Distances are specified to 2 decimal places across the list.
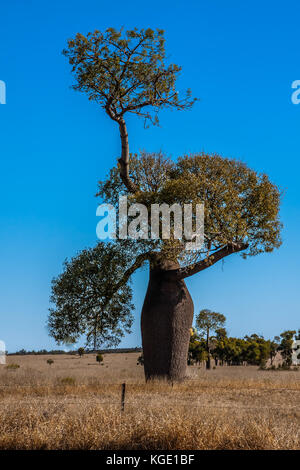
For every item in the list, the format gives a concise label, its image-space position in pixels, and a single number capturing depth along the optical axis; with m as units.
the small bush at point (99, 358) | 52.25
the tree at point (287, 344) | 48.81
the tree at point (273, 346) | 51.53
